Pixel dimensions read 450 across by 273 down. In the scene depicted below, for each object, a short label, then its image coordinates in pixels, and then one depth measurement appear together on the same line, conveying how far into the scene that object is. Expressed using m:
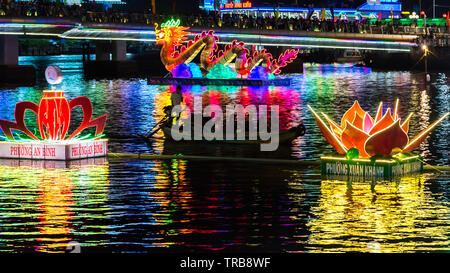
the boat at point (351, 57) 170.00
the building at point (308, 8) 169.62
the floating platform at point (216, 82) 73.31
